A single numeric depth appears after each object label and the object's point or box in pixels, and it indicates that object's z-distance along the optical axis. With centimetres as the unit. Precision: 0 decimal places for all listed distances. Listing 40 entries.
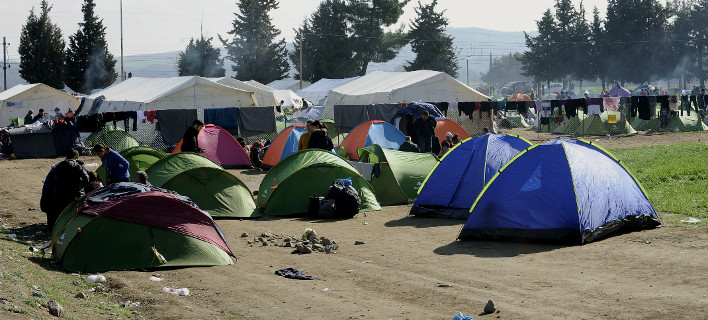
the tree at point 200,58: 8819
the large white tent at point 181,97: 3625
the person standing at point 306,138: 1722
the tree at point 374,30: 7369
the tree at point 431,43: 7075
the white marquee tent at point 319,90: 5778
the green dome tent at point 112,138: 2952
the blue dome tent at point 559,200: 1165
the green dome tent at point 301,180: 1553
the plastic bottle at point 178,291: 920
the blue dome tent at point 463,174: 1452
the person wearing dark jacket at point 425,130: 2095
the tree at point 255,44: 7900
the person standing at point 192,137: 1809
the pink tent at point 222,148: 2395
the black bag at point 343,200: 1507
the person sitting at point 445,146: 1938
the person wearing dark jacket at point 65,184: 1343
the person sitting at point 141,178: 1294
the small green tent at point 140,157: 1873
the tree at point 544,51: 7619
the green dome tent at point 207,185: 1501
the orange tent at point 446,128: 2614
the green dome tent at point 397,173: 1688
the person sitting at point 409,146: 1917
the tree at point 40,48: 6406
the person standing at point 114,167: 1366
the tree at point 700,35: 7644
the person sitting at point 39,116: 3208
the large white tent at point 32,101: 4769
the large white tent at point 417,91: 3741
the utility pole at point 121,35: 6494
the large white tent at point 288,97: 5519
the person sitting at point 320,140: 1681
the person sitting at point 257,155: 2431
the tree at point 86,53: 6531
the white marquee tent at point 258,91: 4675
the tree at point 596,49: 7519
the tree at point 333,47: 7462
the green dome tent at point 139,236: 1059
